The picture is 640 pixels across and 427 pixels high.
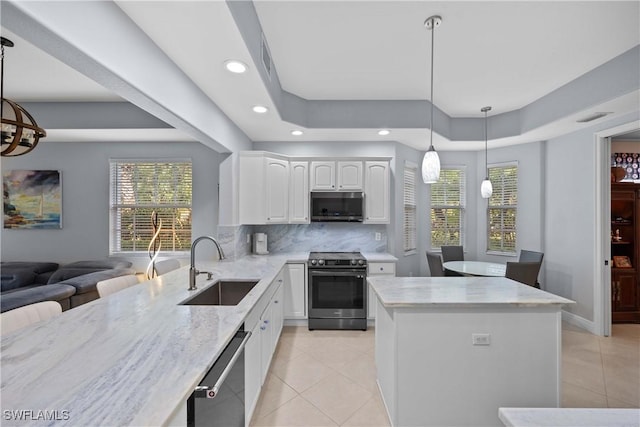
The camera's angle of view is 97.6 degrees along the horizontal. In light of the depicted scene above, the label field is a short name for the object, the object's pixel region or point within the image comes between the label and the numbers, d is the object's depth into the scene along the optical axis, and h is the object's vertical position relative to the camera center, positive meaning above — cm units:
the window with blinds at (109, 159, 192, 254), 448 +18
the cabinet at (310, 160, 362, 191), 412 +62
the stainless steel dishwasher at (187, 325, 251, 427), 106 -78
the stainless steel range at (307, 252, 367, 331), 365 -103
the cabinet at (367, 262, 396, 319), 372 -75
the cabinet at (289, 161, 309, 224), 414 +34
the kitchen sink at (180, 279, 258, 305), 259 -70
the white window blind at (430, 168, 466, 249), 498 +13
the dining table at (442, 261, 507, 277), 346 -71
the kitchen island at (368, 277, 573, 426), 184 -95
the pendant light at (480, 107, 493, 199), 394 +40
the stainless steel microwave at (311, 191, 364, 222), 407 +13
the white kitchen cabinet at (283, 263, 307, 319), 371 -102
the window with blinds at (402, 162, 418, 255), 462 +11
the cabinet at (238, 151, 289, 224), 385 +37
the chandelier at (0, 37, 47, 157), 226 +73
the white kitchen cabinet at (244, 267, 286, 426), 185 -104
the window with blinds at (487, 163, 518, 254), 463 +11
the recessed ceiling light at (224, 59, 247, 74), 201 +110
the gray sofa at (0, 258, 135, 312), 317 -83
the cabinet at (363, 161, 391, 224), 412 +34
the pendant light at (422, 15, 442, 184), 222 +42
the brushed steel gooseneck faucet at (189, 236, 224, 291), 214 -48
